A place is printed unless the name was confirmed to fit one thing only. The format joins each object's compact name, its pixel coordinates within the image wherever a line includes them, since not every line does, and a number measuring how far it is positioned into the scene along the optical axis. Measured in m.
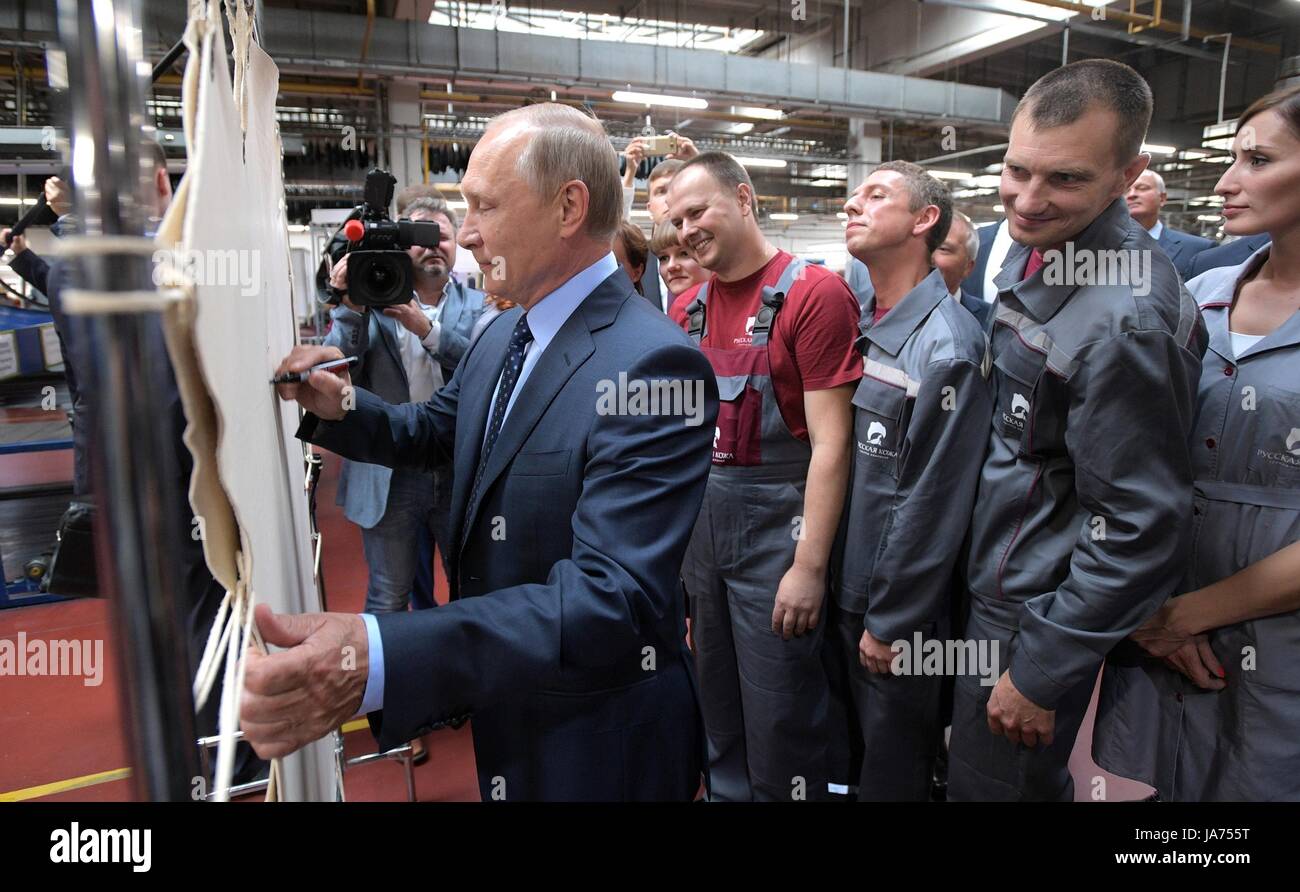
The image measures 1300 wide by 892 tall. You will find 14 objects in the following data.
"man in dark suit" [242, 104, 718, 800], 0.83
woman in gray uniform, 1.25
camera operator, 2.22
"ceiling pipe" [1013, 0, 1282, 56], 5.78
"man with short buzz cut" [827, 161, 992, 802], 1.52
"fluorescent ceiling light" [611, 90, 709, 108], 6.74
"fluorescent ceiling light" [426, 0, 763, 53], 8.69
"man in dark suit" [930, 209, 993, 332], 2.76
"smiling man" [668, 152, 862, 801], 1.80
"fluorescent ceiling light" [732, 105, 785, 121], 8.16
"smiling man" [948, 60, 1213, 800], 1.19
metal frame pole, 0.37
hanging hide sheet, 0.43
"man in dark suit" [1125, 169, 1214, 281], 3.03
